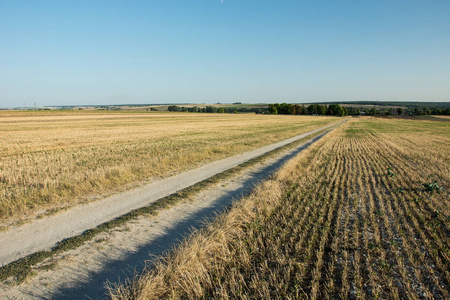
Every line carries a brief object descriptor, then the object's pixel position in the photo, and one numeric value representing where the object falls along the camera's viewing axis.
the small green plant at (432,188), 9.77
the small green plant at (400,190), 10.12
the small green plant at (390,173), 12.69
